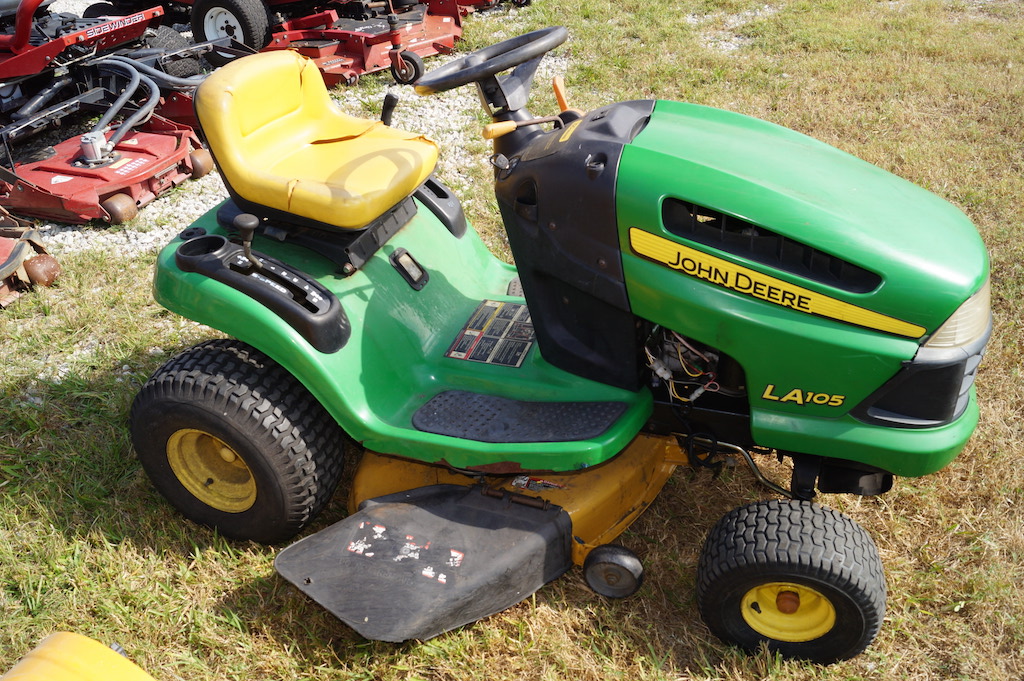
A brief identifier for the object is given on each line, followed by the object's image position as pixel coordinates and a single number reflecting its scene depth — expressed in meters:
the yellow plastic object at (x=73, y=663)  1.83
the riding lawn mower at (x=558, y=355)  2.16
